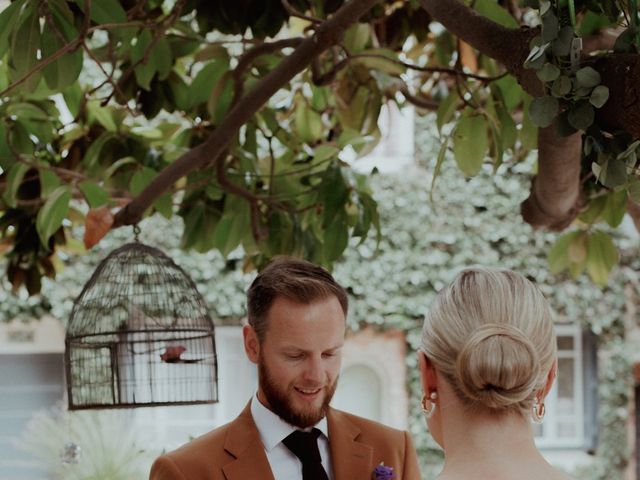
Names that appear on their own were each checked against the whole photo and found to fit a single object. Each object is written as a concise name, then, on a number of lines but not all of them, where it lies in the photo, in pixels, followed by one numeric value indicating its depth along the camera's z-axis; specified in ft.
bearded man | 9.48
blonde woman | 7.91
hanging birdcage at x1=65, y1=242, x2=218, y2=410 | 13.13
